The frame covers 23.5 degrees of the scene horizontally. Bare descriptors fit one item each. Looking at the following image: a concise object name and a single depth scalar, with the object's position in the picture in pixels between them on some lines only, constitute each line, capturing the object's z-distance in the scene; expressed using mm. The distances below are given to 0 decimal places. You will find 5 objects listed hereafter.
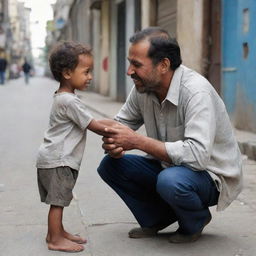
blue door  9547
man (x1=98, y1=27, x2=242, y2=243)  3488
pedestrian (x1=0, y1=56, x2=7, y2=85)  37812
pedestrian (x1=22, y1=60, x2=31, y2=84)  44625
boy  3621
